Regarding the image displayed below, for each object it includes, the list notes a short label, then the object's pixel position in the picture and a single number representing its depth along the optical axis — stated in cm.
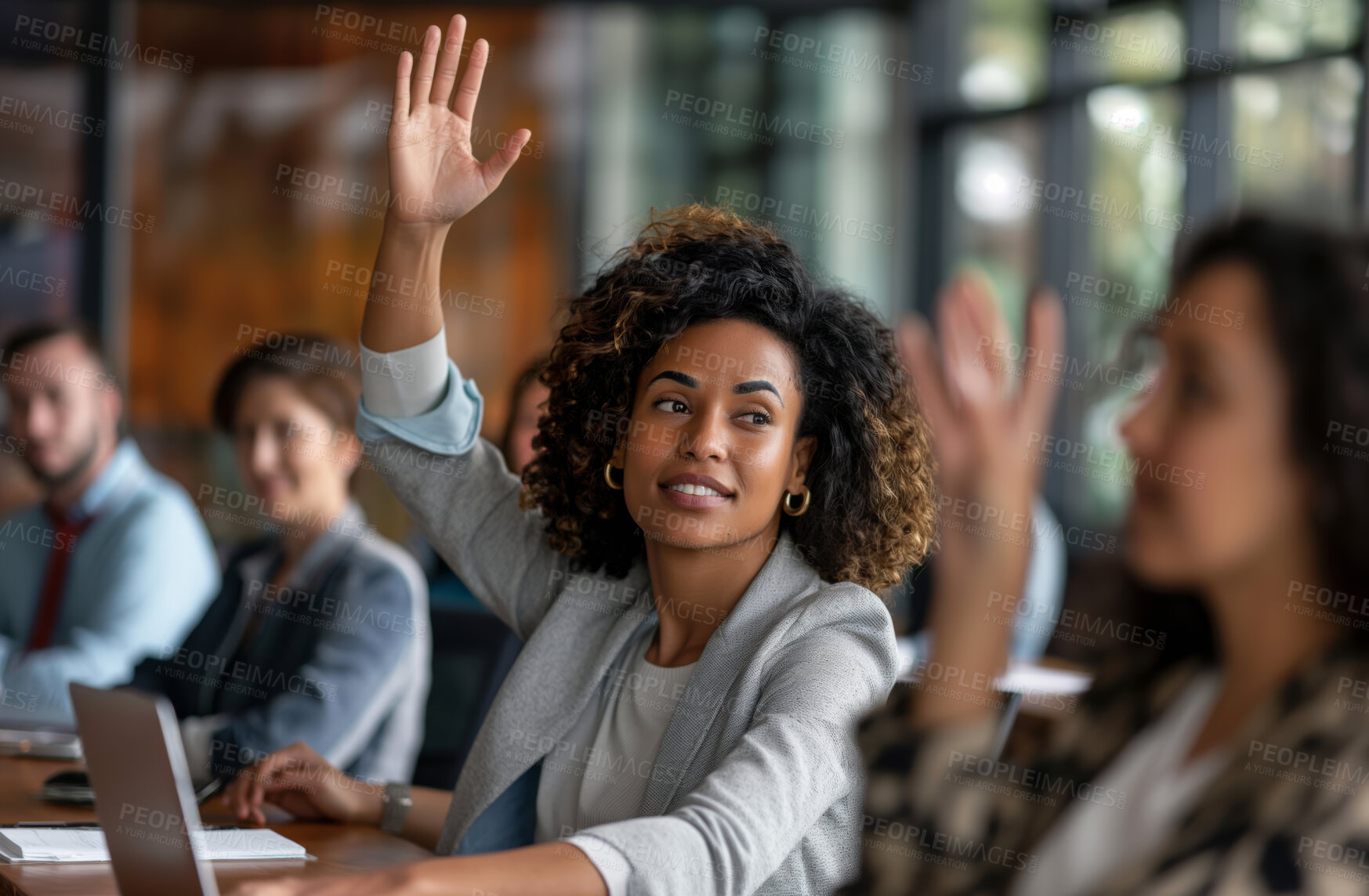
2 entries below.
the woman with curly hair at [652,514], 146
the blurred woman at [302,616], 232
